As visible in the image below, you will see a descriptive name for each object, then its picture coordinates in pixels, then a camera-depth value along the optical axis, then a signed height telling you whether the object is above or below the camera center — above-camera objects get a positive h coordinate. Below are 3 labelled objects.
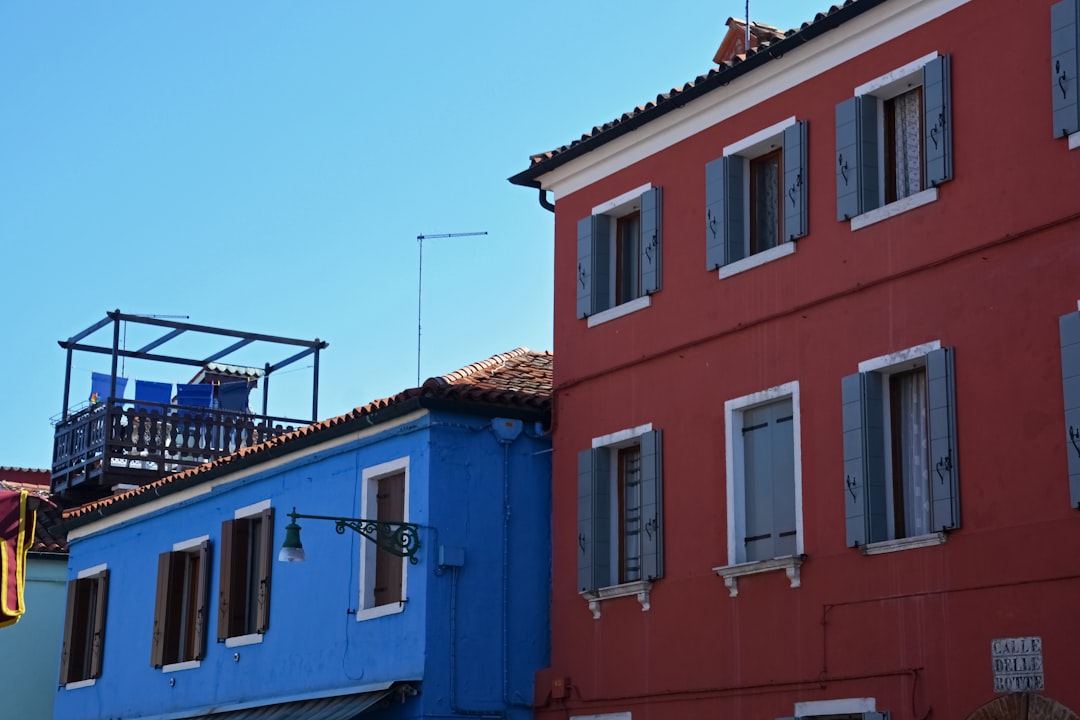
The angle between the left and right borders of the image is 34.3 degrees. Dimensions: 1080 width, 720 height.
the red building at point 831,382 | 13.40 +3.09
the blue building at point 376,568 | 18.03 +1.83
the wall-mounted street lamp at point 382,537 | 17.55 +1.99
